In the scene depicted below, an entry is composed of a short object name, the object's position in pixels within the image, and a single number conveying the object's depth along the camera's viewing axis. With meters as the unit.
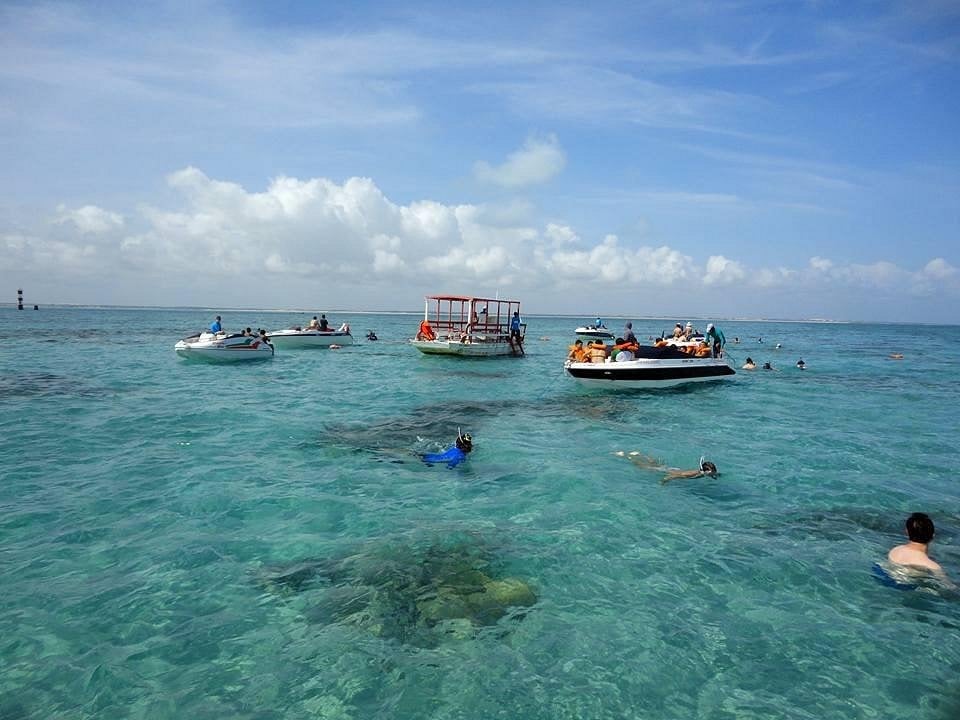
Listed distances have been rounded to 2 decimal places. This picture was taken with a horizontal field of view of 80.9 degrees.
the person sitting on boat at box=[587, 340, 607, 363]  25.80
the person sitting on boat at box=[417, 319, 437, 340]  39.81
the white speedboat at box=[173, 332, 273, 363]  33.62
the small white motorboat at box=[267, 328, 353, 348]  45.53
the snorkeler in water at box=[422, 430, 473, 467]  13.70
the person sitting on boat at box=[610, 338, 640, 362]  25.09
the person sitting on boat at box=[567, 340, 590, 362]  26.45
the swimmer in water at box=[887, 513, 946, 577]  8.27
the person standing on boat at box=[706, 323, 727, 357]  29.62
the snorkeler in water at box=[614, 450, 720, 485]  12.97
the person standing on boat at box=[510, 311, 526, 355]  43.24
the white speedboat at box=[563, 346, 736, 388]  25.16
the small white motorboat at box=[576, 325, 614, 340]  69.38
